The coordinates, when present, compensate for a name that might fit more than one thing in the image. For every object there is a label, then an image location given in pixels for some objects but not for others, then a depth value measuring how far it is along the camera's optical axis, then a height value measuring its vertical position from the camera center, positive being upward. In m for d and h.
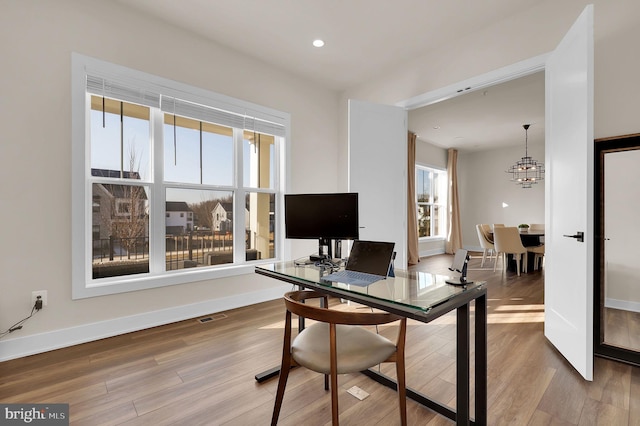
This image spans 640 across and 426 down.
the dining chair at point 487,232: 6.58 -0.42
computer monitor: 2.25 -0.02
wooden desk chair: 1.26 -0.66
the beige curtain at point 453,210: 8.47 +0.10
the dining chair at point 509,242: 5.50 -0.53
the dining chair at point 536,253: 5.71 -0.77
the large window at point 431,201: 8.22 +0.36
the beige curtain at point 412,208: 6.98 +0.13
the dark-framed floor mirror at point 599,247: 2.27 -0.27
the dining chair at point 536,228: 5.96 -0.35
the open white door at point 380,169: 3.64 +0.55
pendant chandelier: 7.29 +1.04
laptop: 1.67 -0.29
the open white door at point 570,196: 1.96 +0.13
